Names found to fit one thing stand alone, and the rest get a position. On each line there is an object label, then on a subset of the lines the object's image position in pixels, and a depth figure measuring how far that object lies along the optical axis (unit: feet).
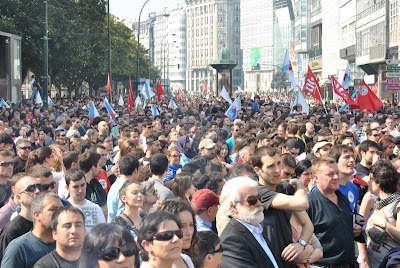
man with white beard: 16.87
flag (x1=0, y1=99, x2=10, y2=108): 85.49
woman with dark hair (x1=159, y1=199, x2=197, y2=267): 16.37
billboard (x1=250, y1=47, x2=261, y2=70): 554.46
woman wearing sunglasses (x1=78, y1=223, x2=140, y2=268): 13.53
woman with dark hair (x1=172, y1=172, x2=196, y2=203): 23.08
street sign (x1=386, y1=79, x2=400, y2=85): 71.36
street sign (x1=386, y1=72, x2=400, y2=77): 70.34
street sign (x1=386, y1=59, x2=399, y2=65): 69.98
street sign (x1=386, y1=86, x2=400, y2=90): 71.61
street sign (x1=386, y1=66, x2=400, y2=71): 70.25
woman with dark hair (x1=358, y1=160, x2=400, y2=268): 21.47
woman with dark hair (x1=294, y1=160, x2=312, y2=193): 25.98
